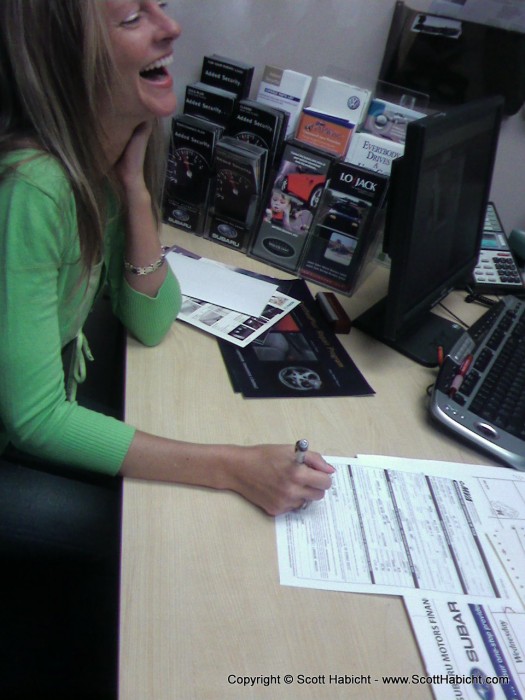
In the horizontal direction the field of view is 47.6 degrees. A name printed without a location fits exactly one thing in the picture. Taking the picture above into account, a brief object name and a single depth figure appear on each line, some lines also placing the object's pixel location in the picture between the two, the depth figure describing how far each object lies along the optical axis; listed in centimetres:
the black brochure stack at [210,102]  136
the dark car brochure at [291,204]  130
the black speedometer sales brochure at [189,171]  134
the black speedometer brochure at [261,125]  133
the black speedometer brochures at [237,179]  131
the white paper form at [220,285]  121
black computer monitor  97
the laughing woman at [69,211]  75
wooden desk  64
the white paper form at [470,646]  66
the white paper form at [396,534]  75
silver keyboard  97
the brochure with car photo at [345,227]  125
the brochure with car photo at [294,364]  103
